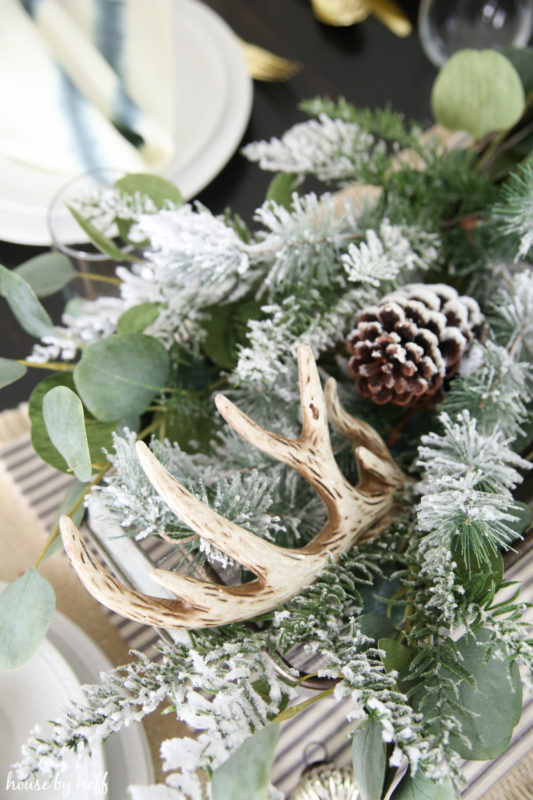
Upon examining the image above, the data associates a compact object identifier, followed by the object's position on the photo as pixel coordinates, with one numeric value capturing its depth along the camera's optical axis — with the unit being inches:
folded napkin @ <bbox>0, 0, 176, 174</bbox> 22.0
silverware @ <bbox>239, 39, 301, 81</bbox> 27.5
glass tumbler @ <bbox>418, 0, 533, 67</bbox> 26.8
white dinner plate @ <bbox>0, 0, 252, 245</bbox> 22.8
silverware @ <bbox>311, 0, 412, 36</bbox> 27.9
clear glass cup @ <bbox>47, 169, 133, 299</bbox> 17.9
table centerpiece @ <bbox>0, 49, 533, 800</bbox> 9.9
